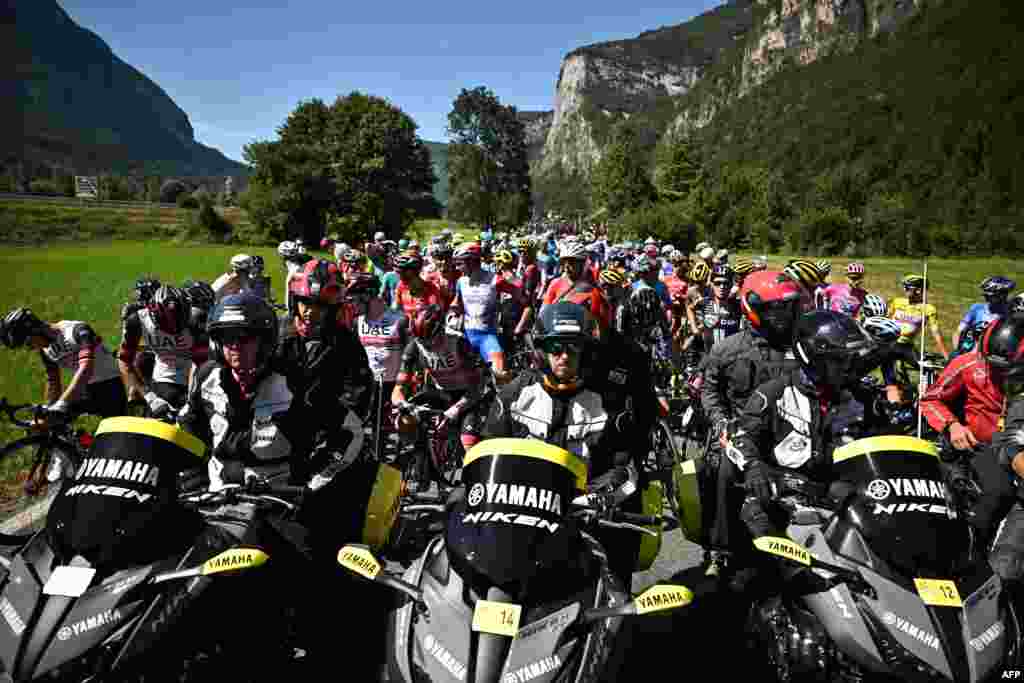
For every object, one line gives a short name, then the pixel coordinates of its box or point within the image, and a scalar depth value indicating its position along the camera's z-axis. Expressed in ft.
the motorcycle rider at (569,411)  11.36
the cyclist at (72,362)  17.69
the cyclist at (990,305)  24.31
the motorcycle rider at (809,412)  11.07
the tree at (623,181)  251.60
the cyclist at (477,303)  24.94
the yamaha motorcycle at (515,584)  7.34
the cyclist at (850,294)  28.68
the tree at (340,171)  171.48
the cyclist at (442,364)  19.45
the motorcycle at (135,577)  7.54
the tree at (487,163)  224.94
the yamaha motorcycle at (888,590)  7.70
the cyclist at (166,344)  18.44
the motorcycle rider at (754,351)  16.72
